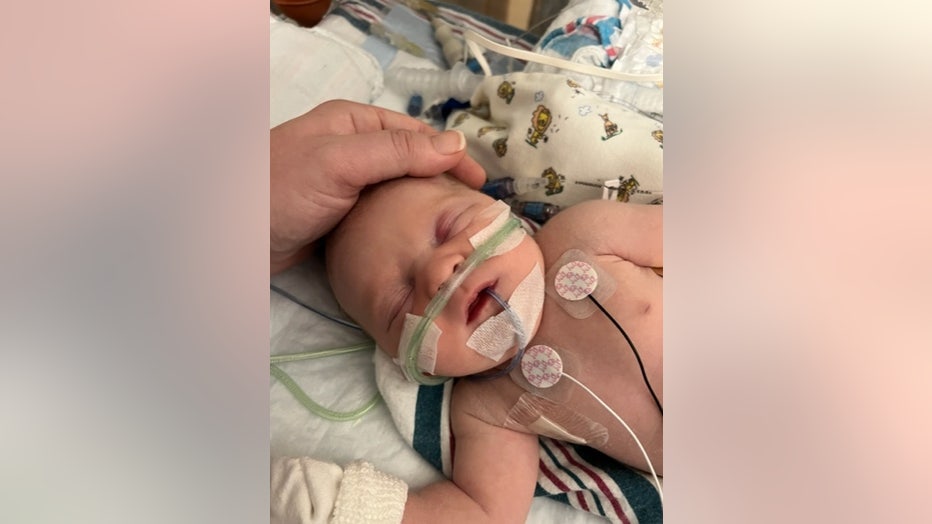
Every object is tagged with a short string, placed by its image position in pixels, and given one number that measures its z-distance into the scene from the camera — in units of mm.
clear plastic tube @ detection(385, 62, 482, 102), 777
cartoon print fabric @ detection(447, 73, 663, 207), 701
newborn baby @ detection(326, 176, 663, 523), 642
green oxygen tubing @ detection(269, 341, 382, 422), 669
